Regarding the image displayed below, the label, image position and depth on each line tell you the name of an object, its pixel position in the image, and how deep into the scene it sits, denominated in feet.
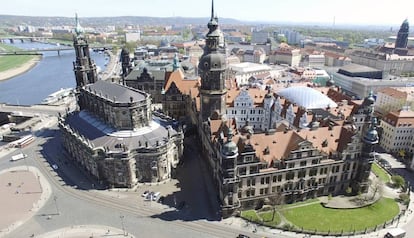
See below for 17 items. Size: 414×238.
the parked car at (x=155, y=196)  262.10
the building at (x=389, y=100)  447.42
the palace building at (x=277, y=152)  233.55
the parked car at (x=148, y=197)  262.41
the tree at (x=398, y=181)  273.33
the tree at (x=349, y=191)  263.29
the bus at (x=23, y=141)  368.89
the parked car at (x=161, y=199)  259.39
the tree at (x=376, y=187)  264.29
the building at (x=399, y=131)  348.38
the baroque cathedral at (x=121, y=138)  280.10
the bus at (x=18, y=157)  338.34
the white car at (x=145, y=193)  268.41
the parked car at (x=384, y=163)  321.32
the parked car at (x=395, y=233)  208.39
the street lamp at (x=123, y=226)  222.24
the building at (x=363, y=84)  570.05
